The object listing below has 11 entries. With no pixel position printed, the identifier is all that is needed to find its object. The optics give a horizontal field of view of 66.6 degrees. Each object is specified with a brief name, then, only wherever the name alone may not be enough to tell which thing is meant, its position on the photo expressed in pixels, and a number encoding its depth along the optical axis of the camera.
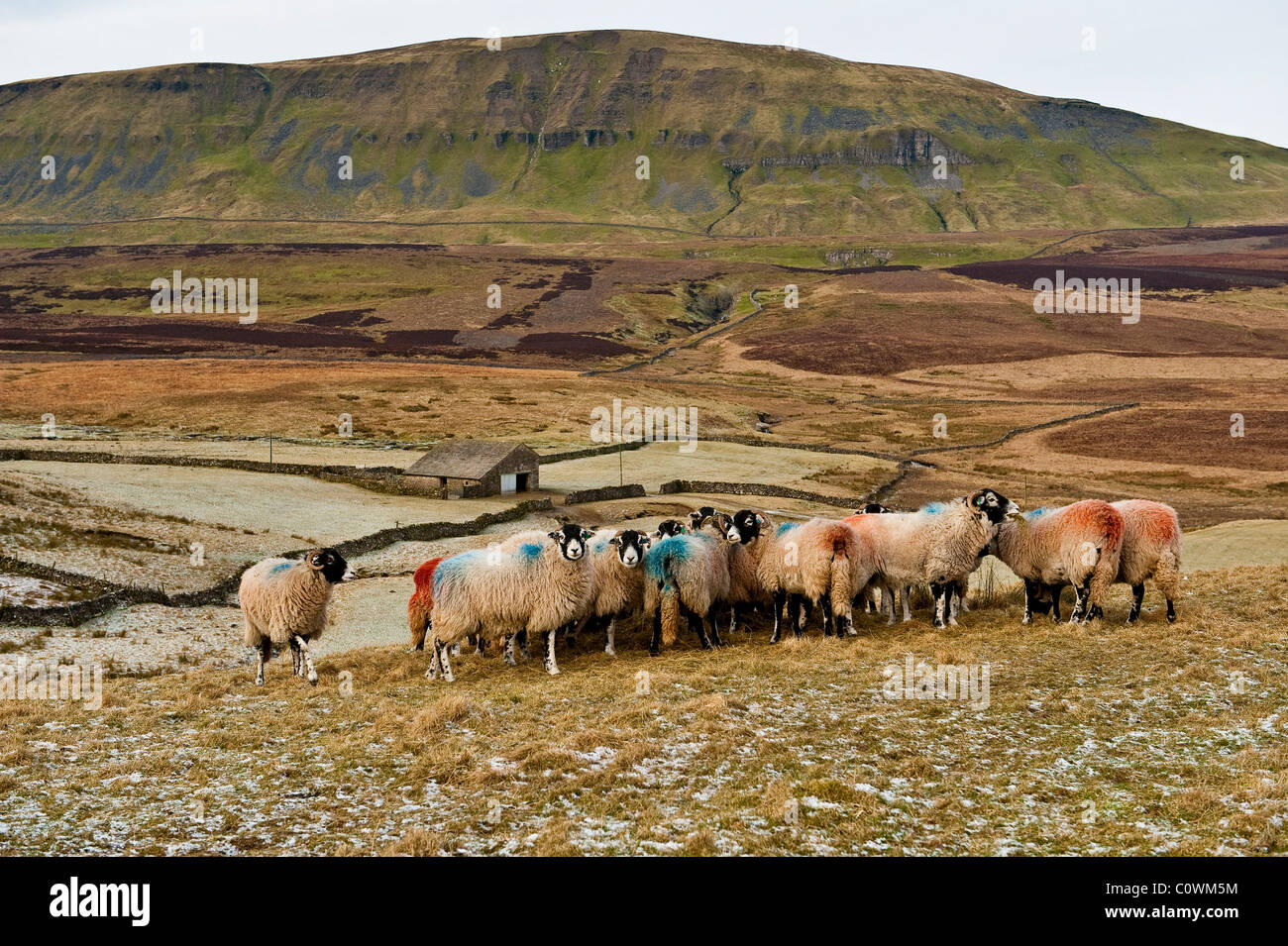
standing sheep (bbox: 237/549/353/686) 20.45
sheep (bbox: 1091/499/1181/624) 20.52
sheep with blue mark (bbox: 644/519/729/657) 21.67
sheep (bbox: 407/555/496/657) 21.44
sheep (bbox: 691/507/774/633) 23.14
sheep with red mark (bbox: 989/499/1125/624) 20.73
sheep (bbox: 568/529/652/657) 21.69
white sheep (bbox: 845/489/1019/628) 22.22
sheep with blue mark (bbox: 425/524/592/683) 20.03
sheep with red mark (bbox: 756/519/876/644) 21.75
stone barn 57.28
